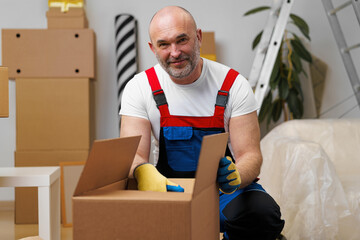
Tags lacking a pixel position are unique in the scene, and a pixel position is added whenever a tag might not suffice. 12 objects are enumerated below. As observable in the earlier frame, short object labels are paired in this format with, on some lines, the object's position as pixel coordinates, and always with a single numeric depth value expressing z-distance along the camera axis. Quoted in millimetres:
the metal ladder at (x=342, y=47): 2676
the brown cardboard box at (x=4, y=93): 1779
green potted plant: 3068
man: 1512
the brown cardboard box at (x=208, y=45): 3135
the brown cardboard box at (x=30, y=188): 2920
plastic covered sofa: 1851
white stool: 1806
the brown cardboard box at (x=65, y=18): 2998
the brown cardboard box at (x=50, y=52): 2936
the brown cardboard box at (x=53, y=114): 2945
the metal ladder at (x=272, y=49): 2566
